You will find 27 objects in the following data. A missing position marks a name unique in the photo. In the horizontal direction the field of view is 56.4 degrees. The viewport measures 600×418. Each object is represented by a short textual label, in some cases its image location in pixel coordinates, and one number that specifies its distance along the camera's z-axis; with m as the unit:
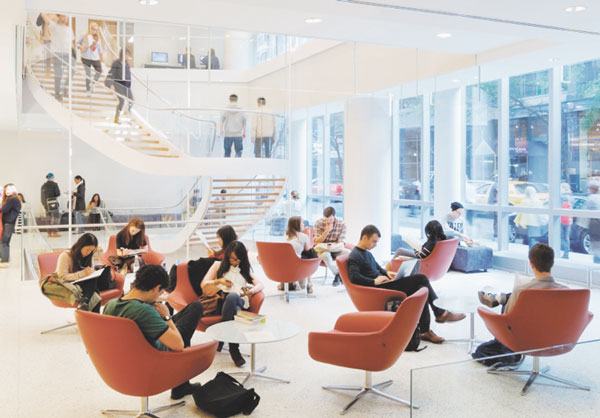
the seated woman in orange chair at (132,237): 7.74
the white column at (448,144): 12.37
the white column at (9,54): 6.21
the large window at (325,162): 18.34
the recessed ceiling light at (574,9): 6.44
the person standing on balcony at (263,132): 12.21
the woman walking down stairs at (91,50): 12.21
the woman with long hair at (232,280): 5.64
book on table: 5.08
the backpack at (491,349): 5.24
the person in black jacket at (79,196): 13.35
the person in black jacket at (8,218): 11.77
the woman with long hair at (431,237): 7.96
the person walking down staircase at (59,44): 11.32
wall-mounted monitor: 15.59
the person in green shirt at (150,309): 3.94
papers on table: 4.57
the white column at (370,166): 11.48
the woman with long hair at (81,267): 6.12
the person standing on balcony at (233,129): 11.79
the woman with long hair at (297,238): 8.52
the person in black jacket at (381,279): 6.04
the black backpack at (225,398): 4.27
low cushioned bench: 10.71
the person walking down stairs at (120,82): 11.76
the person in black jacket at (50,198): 12.19
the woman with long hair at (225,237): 6.39
